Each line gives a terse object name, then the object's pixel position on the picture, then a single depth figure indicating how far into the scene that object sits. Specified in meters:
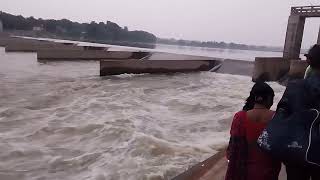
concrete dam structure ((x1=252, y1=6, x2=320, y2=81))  13.56
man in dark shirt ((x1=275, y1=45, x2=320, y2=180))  1.42
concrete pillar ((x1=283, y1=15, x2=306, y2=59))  19.20
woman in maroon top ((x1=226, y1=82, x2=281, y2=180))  1.68
